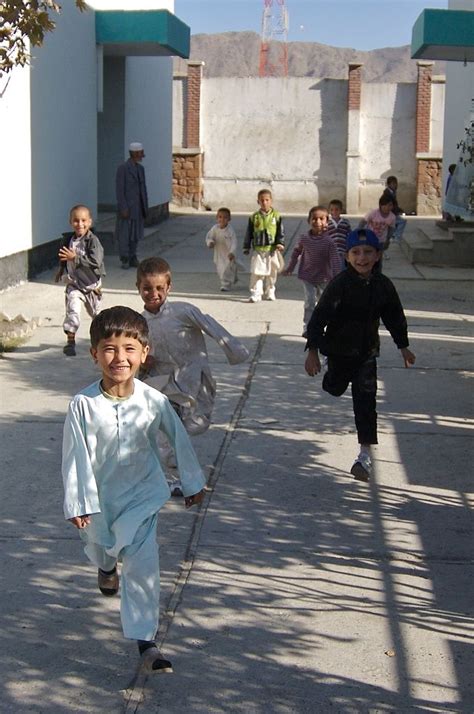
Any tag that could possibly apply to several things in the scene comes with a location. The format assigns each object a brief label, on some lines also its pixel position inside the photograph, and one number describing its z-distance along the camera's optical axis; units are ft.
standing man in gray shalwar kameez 55.98
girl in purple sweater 35.91
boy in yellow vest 44.11
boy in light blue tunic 13.73
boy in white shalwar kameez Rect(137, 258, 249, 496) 19.57
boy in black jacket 22.34
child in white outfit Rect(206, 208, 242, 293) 47.01
